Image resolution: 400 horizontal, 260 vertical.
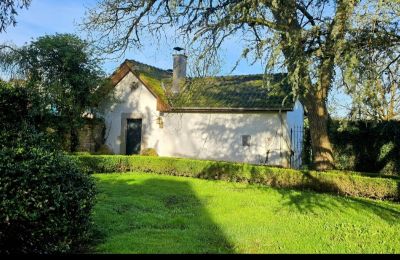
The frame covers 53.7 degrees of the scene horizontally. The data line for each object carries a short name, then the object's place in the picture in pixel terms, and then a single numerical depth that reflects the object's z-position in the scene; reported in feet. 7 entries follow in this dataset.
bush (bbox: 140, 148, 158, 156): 77.36
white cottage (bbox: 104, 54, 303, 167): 69.62
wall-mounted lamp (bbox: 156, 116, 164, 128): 79.20
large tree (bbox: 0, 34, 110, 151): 71.10
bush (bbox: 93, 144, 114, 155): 80.48
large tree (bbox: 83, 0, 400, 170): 32.17
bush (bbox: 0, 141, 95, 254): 17.42
